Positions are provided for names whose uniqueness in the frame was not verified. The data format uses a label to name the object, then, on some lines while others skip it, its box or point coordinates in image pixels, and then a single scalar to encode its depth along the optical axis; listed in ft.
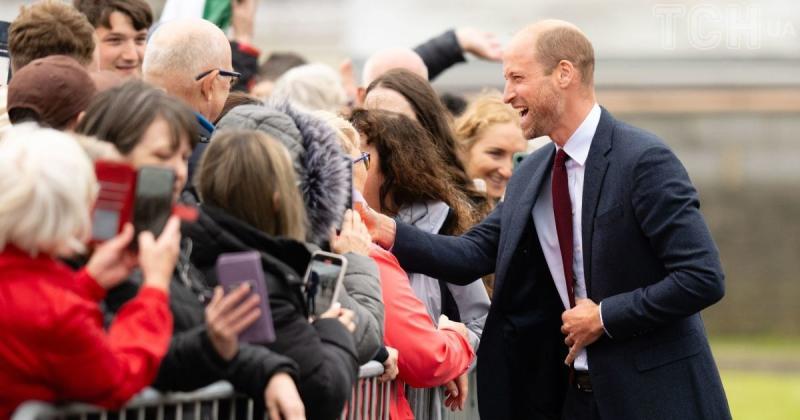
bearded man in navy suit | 32.17
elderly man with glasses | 32.53
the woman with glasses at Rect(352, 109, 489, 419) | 35.86
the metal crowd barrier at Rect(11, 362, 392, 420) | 20.21
